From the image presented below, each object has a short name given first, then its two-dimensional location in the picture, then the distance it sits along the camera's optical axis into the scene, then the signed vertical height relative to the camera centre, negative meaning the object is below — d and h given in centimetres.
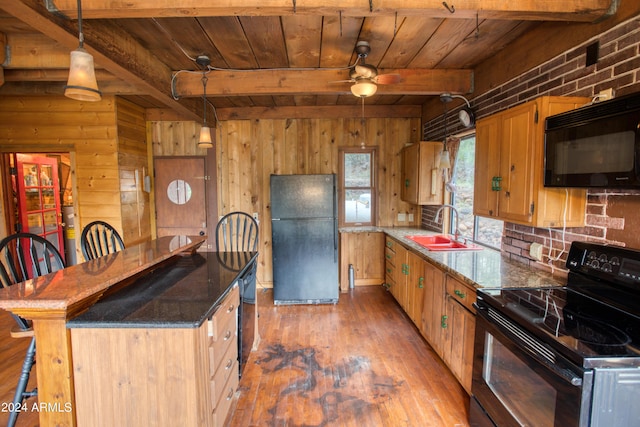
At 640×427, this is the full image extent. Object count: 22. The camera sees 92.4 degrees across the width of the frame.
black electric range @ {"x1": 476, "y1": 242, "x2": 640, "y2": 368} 108 -53
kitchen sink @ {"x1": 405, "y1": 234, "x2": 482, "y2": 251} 271 -48
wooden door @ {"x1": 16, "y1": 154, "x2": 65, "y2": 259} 383 -1
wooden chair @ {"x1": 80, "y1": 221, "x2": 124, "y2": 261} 235 -37
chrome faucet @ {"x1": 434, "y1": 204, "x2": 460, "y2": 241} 288 -37
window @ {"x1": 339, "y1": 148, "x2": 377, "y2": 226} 429 +10
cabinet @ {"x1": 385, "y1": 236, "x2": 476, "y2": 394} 196 -89
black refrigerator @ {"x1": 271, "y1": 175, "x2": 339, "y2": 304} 357 -51
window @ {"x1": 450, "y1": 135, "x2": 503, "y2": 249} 288 -4
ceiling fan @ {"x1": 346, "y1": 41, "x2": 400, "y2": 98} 219 +84
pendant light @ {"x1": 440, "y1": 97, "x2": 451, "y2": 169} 297 +33
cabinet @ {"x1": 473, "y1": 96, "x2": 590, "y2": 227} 172 +13
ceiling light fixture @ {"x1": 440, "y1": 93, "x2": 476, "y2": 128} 282 +73
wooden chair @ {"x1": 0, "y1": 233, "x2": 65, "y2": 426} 151 -45
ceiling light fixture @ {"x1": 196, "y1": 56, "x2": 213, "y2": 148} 276 +56
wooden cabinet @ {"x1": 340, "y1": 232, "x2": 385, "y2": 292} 417 -88
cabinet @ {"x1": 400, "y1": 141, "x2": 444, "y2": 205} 356 +23
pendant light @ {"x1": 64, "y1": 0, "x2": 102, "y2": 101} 135 +53
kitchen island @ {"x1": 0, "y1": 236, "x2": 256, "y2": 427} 126 -52
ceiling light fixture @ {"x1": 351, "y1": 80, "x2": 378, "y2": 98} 218 +76
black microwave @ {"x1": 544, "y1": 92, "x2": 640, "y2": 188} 123 +22
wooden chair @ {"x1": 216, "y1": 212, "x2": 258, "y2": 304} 215 -63
